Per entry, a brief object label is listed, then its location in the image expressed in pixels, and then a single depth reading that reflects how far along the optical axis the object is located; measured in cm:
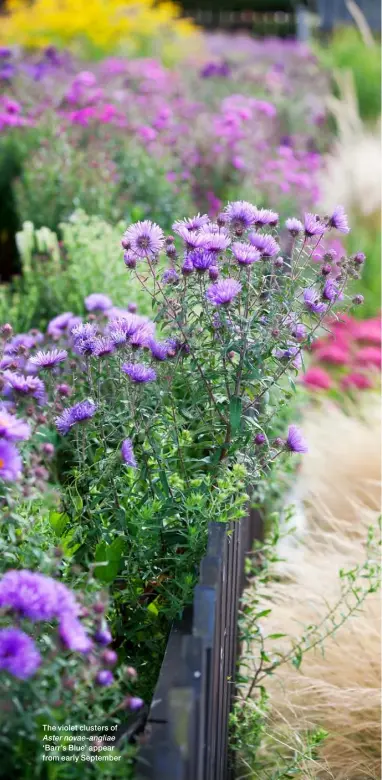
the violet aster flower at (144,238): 190
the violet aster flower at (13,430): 171
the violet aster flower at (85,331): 192
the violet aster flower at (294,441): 193
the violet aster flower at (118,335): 189
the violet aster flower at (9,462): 168
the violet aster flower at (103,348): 190
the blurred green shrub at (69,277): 258
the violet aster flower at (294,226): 194
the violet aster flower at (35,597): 163
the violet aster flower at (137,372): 187
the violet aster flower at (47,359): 193
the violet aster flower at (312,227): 193
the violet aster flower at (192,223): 190
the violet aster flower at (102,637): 167
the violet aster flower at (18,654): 160
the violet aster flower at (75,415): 189
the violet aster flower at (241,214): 191
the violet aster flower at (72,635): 162
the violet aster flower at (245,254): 186
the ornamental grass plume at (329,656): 212
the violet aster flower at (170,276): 193
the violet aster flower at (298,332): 191
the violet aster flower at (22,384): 190
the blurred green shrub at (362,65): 945
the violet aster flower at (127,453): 186
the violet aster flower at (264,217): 193
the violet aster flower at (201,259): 187
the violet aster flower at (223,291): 185
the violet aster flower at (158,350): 191
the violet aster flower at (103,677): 164
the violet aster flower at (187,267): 189
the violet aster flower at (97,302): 230
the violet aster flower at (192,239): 188
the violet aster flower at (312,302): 193
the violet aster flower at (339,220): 194
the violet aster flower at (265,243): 191
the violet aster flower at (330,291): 193
